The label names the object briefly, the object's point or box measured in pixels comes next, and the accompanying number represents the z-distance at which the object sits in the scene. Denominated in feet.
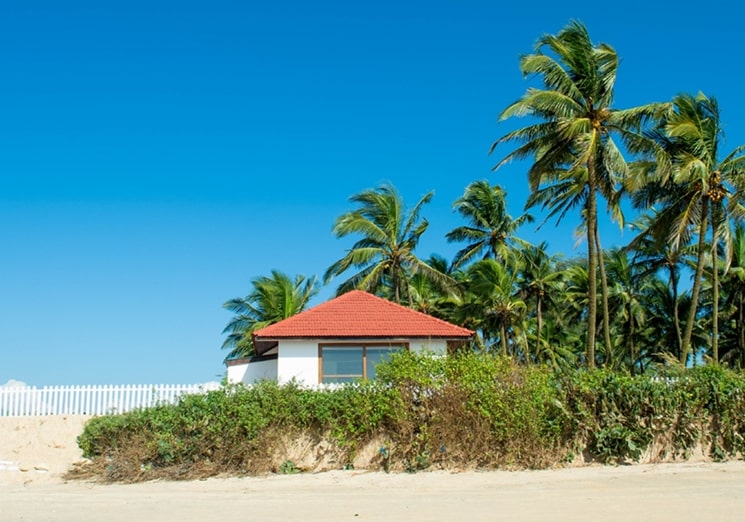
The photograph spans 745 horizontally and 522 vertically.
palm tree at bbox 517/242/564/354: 118.21
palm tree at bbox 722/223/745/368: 99.85
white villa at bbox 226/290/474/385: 67.41
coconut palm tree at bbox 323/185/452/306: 101.91
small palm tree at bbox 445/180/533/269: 112.47
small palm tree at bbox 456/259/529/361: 103.04
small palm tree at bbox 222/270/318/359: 118.11
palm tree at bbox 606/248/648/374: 122.11
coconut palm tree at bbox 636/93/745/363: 70.95
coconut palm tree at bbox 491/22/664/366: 69.67
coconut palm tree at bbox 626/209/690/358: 102.19
